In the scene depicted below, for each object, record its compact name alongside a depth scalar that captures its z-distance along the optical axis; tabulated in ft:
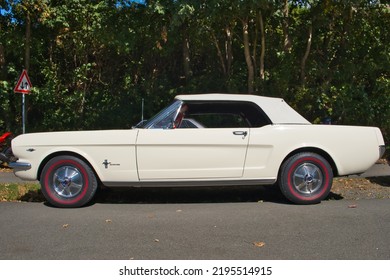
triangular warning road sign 36.01
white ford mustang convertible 19.56
